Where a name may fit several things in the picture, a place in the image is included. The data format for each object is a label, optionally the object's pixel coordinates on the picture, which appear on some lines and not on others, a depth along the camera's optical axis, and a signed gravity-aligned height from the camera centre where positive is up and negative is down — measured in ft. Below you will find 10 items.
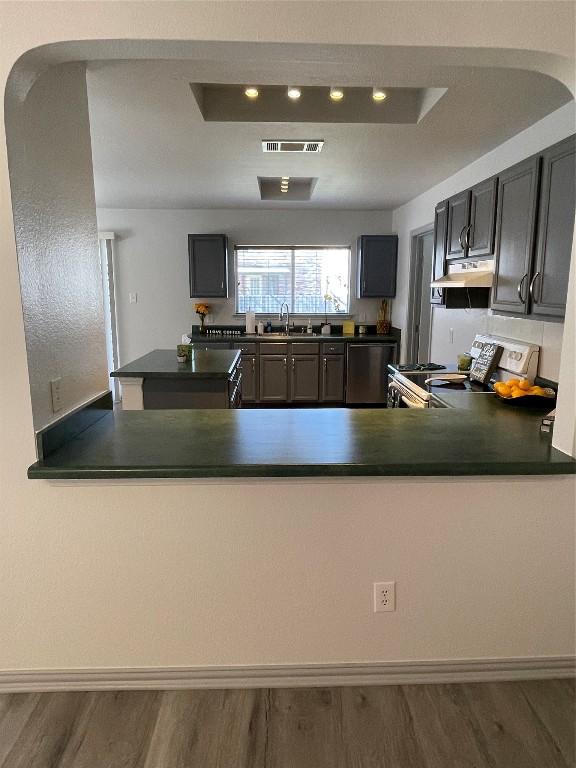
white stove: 9.09 -1.73
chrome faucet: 21.04 -0.65
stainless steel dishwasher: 19.54 -2.89
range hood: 9.00 +0.46
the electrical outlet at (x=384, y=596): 5.62 -3.40
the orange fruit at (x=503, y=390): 7.89 -1.47
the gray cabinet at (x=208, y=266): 19.85 +1.35
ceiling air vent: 10.27 +3.28
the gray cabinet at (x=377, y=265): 19.60 +1.36
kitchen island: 10.98 -1.97
